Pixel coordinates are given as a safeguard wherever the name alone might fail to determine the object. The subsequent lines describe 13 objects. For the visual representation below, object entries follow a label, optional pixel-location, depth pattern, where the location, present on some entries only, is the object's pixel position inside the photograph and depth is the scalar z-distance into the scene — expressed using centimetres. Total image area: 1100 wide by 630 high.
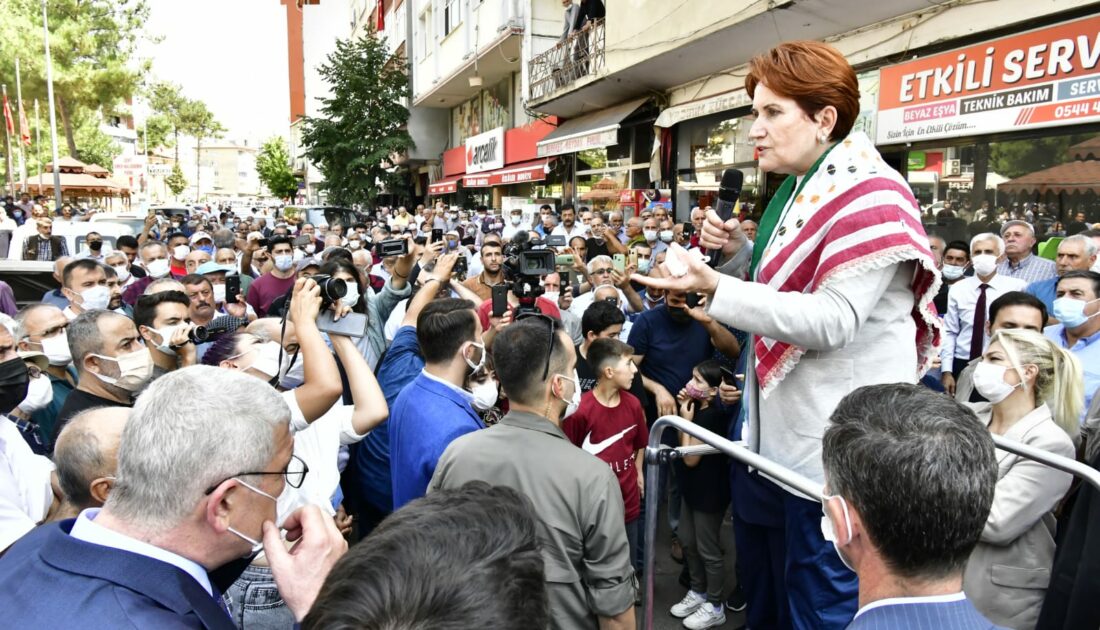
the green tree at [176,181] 6581
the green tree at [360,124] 2806
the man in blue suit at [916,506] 132
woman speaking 174
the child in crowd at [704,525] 419
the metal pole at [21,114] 2801
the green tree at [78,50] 2962
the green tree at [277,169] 7050
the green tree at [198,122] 6819
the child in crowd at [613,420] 407
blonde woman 260
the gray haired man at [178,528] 136
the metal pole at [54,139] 2402
